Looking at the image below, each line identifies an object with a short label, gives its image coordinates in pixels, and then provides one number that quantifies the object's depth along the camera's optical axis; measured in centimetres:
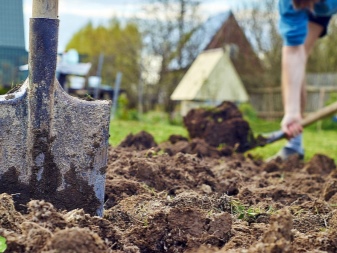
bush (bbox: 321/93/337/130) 1457
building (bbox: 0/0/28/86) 828
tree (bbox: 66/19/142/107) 1877
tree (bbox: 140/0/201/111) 1816
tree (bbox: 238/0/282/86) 1867
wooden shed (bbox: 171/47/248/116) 1505
